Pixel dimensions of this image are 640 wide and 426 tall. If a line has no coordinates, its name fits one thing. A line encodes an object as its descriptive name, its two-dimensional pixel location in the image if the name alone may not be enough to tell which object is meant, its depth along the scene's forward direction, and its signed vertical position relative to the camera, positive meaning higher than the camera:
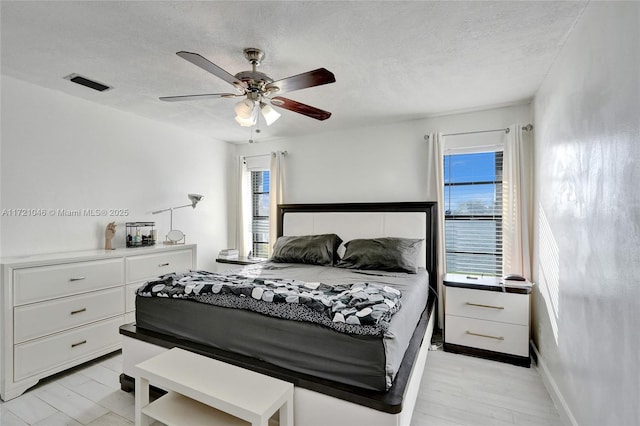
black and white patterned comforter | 1.64 -0.51
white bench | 1.51 -0.90
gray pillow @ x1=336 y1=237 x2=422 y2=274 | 3.19 -0.42
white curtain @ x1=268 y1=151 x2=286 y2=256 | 4.59 +0.38
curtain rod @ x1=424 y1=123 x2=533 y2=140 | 3.14 +0.91
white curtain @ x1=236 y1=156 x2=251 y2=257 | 4.91 +0.05
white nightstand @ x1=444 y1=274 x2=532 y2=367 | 2.81 -0.97
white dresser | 2.35 -0.80
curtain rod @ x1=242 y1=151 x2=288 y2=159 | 4.61 +0.93
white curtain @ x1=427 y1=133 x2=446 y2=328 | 3.49 +0.37
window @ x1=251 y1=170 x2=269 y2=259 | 4.98 +0.03
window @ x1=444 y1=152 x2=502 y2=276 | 3.46 +0.03
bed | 1.54 -0.79
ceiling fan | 1.86 +0.85
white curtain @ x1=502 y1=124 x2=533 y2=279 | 3.14 +0.13
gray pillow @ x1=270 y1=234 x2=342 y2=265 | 3.53 -0.40
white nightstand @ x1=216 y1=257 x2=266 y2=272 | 4.46 -0.69
